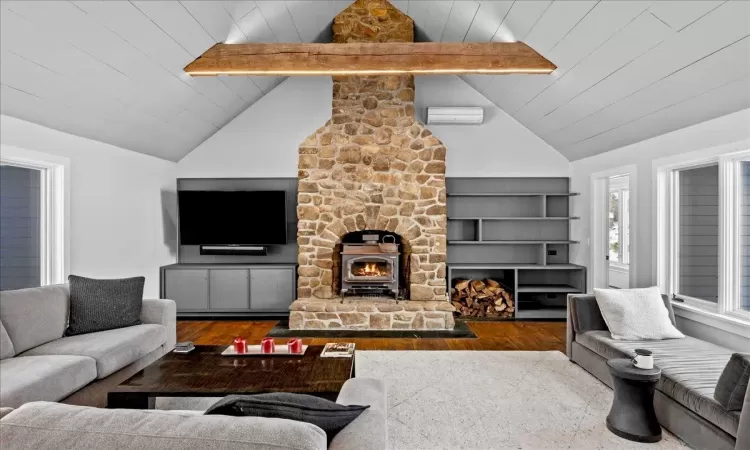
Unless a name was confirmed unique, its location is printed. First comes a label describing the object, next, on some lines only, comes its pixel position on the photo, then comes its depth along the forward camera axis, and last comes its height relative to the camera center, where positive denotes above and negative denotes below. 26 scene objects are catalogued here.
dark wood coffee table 2.37 -0.89
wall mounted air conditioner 5.93 +1.49
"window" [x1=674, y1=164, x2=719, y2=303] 3.92 -0.08
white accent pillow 3.47 -0.73
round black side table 2.60 -1.09
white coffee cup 2.65 -0.83
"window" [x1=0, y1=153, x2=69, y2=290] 3.99 +0.00
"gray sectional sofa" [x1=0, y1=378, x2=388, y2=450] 1.03 -0.50
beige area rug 2.64 -1.29
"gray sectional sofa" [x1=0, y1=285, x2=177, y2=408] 2.49 -0.85
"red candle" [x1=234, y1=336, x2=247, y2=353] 3.02 -0.84
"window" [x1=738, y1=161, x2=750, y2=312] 3.51 -0.08
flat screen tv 6.04 +0.06
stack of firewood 5.98 -1.04
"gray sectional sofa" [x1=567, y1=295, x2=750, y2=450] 2.26 -0.95
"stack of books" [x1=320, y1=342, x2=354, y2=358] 2.96 -0.87
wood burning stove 5.45 -0.54
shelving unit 6.32 -0.10
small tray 3.01 -0.88
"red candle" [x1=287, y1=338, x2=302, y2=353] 3.02 -0.84
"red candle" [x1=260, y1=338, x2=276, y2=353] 3.02 -0.84
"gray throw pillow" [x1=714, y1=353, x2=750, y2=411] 2.18 -0.80
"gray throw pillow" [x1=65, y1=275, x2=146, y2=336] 3.45 -0.64
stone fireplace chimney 5.52 +0.42
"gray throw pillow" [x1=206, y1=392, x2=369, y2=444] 1.25 -0.54
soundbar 6.21 -0.36
